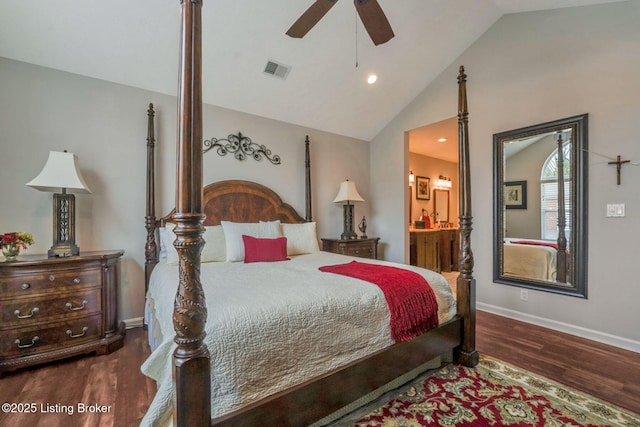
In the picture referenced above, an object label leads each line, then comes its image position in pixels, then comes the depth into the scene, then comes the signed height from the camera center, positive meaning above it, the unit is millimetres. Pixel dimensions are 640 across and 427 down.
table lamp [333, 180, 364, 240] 4152 +172
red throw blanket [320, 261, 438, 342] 1794 -564
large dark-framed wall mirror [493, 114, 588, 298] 2795 +46
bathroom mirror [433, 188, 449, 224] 6418 +147
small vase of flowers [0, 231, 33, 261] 2148 -219
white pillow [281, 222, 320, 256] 3279 -293
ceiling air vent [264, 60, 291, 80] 3207 +1609
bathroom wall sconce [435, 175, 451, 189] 6493 +662
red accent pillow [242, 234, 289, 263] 2777 -359
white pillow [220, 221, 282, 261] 2828 -205
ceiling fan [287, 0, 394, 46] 1889 +1331
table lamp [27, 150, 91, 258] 2332 +207
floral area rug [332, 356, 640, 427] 1603 -1152
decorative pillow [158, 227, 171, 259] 2797 -276
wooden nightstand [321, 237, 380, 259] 3924 -481
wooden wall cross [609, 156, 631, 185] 2519 +417
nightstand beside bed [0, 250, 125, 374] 2109 -733
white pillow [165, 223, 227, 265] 2691 -317
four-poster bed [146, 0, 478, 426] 1044 -581
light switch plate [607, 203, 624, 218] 2549 +5
